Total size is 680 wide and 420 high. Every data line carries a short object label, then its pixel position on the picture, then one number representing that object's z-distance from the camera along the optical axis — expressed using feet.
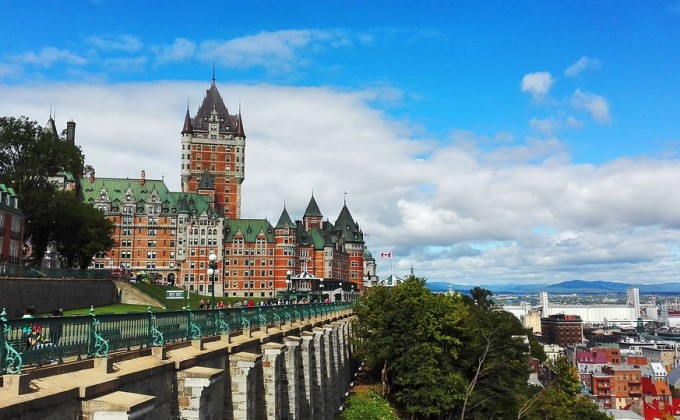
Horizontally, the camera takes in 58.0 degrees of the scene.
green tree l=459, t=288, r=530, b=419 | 167.53
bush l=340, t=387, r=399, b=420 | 112.27
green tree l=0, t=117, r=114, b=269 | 197.26
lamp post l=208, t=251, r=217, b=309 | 102.35
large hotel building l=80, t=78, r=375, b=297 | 427.74
